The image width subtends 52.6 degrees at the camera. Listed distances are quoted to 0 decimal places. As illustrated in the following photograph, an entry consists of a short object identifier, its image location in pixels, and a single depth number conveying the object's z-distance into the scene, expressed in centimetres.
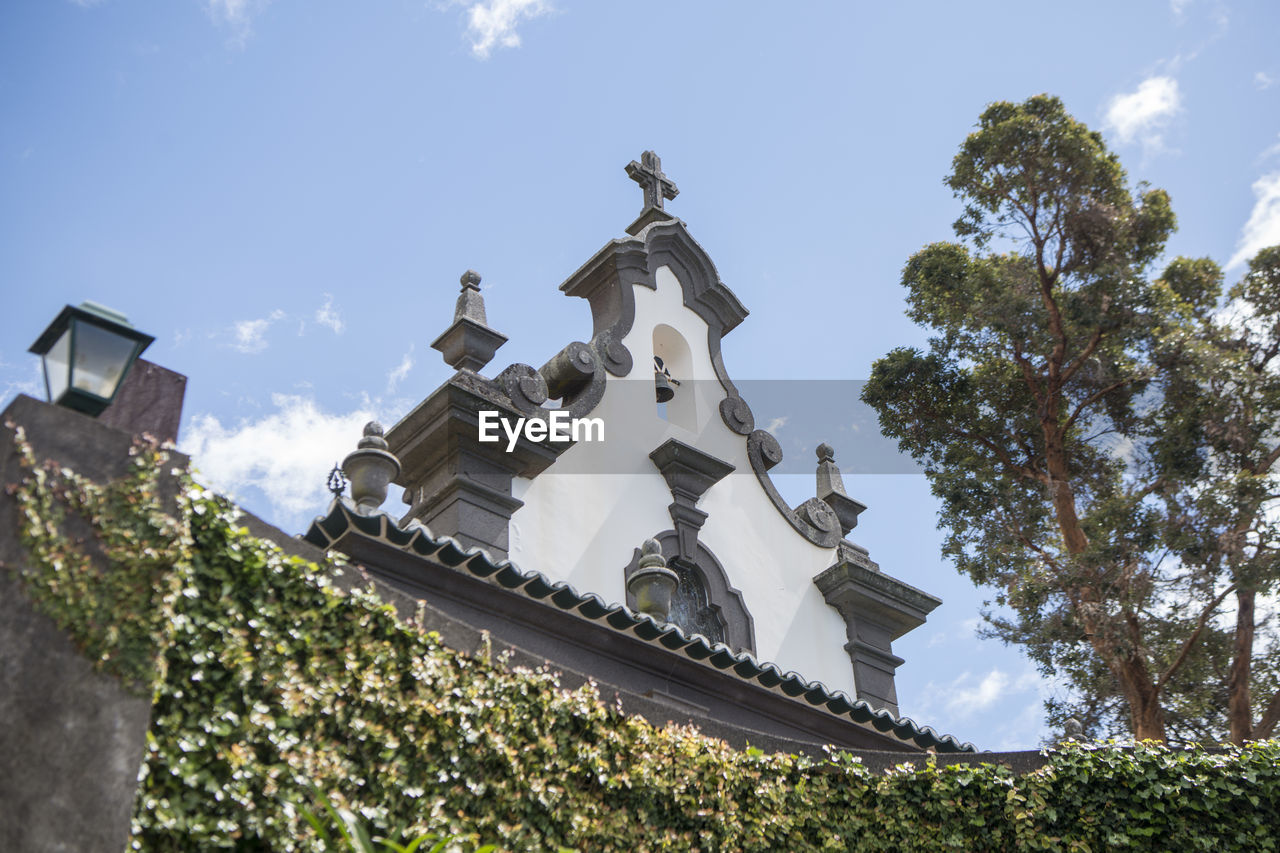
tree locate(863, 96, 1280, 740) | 1583
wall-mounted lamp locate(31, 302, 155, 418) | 556
